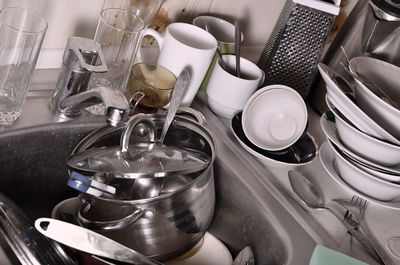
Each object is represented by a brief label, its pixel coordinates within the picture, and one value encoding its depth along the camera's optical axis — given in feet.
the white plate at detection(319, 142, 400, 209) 3.29
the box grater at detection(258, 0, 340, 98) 3.51
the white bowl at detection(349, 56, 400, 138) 3.04
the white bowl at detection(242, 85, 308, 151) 3.39
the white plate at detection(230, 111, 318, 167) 3.27
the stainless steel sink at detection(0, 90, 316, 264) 2.79
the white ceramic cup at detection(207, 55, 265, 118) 3.34
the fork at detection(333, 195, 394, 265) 2.97
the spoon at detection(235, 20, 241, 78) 3.40
